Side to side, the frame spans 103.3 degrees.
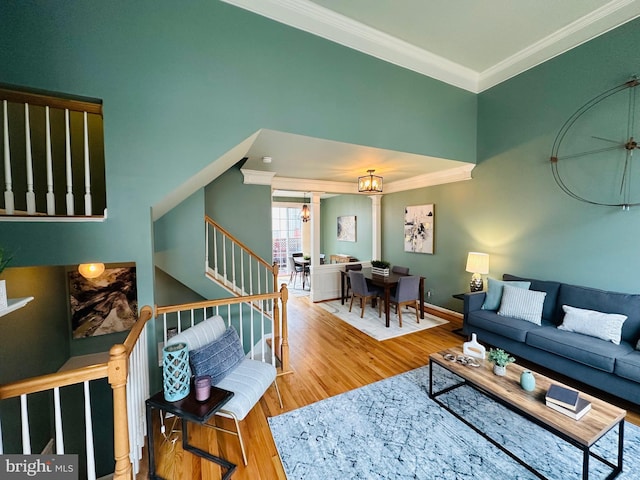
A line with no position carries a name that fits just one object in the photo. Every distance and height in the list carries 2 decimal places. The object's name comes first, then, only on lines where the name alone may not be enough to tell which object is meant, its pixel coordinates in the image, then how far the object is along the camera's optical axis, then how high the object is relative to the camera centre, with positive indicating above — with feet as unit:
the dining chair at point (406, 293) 13.74 -3.59
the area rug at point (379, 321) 13.08 -5.36
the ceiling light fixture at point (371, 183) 13.33 +2.39
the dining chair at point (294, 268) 24.38 -3.81
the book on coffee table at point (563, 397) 5.41 -3.75
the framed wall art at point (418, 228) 16.62 +0.01
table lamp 12.79 -1.97
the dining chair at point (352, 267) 19.42 -3.00
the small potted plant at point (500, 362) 6.83 -3.62
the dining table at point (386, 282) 13.80 -3.09
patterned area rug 5.61 -5.38
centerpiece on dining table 15.71 -2.51
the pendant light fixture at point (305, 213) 23.39 +1.46
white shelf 4.21 -1.33
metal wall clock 8.93 +2.95
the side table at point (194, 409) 5.15 -3.75
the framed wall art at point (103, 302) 10.82 -3.24
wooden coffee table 4.87 -3.97
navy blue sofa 7.36 -3.80
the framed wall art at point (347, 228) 24.49 +0.05
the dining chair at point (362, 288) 15.29 -3.72
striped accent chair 5.88 -3.98
